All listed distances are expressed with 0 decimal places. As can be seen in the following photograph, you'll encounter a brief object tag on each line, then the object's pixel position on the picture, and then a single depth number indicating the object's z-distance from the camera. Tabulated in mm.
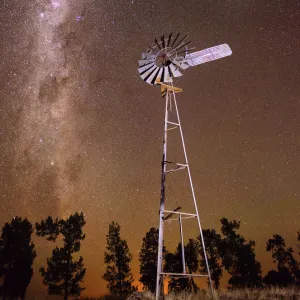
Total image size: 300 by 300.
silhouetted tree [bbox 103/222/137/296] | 43469
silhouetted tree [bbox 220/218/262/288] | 43562
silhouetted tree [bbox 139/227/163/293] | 43469
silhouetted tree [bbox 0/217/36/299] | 37000
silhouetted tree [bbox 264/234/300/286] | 46047
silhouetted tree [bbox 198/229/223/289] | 43100
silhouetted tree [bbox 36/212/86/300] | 37938
